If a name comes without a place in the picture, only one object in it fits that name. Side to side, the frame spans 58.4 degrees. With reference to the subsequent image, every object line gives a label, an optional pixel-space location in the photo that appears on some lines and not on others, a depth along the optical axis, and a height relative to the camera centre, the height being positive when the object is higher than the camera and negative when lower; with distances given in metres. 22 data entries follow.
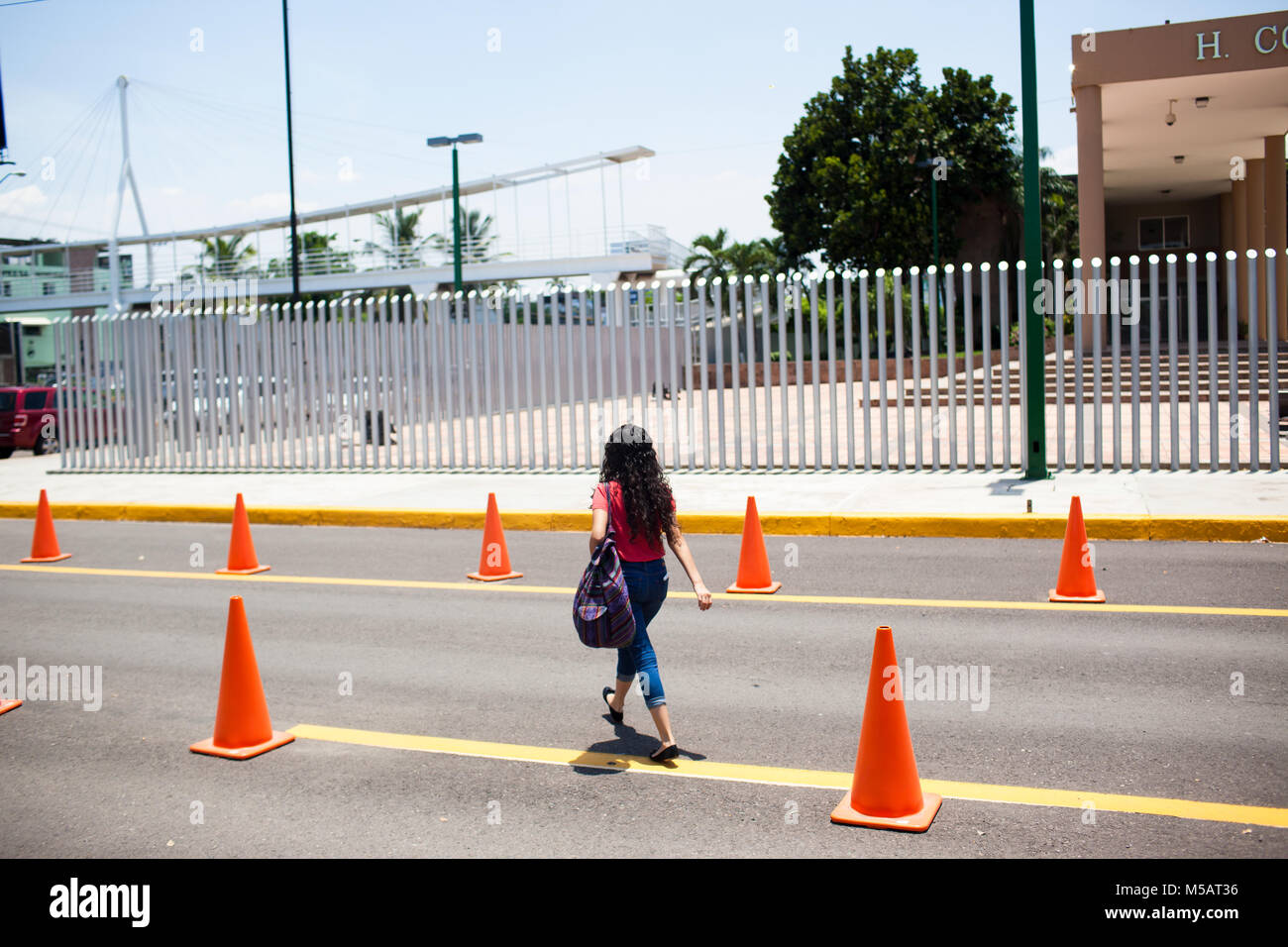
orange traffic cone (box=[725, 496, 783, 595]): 8.12 -1.04
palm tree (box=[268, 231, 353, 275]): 48.31 +7.31
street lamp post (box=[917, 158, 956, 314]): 36.03 +6.94
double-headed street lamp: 24.64 +5.62
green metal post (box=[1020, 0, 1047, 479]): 11.81 +1.56
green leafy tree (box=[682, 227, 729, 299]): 52.97 +7.41
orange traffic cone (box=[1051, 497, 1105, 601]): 7.36 -1.04
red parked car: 24.16 +0.41
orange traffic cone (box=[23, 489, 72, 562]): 10.73 -0.96
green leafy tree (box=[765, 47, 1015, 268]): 39.62 +8.86
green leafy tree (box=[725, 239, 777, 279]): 52.22 +7.35
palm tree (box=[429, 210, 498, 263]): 44.62 +7.99
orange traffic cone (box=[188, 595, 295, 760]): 5.01 -1.19
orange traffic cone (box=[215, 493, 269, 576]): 9.57 -0.98
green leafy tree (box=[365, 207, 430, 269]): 45.97 +9.07
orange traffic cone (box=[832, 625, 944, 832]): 3.99 -1.22
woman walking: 4.96 -0.43
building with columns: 19.03 +5.71
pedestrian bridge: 43.00 +7.08
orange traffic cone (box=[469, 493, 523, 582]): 8.98 -1.02
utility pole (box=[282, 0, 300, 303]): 26.09 +5.99
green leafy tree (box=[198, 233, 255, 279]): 56.89 +9.55
